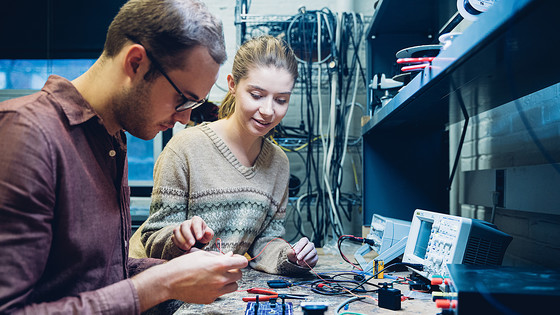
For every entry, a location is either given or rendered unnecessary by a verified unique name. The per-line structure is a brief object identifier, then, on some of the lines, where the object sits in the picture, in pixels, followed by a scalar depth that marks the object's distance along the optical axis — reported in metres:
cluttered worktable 0.99
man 0.67
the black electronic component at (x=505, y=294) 0.61
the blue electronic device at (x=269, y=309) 0.94
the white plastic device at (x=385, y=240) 1.45
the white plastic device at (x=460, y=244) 1.02
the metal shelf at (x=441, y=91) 0.66
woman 1.45
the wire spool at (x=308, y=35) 2.61
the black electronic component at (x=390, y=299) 0.99
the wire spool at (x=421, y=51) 1.14
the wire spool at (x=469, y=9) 0.95
